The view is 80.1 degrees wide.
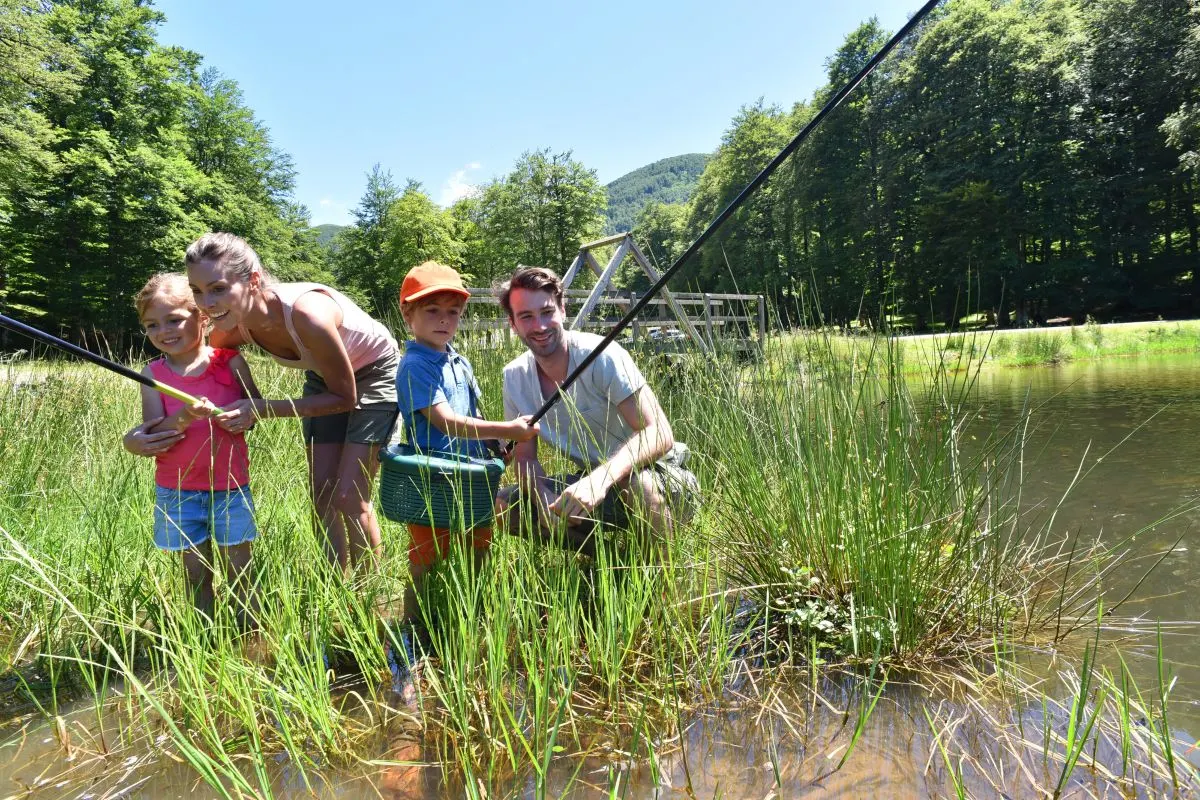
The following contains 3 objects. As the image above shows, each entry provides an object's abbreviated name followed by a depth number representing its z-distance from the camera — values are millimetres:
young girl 2174
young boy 2168
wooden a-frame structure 6539
